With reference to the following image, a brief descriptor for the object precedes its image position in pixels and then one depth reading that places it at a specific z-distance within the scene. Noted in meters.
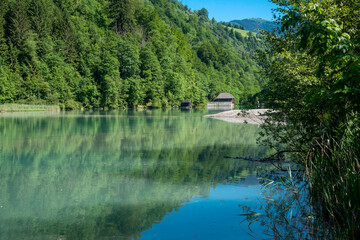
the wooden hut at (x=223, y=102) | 108.29
